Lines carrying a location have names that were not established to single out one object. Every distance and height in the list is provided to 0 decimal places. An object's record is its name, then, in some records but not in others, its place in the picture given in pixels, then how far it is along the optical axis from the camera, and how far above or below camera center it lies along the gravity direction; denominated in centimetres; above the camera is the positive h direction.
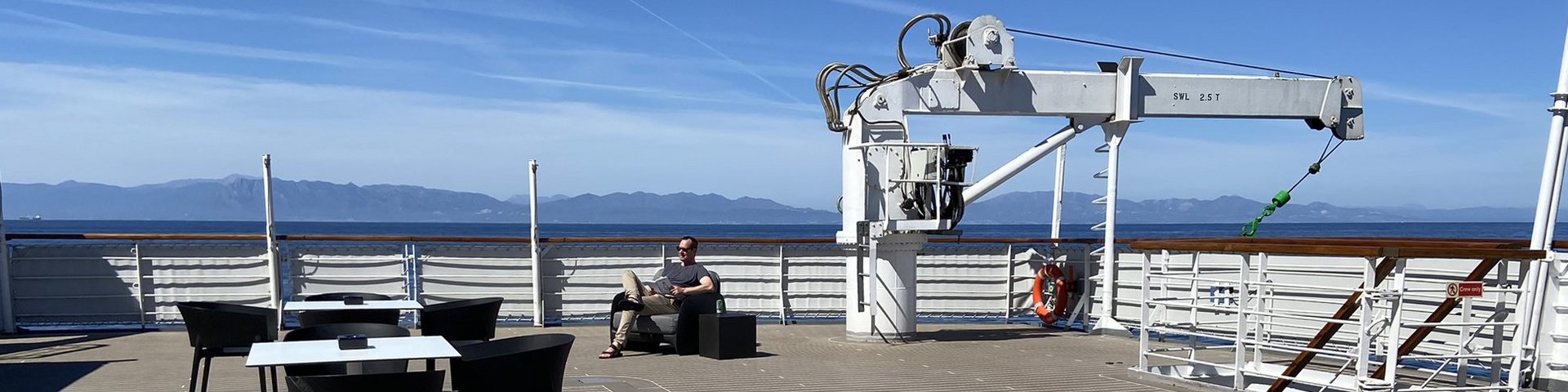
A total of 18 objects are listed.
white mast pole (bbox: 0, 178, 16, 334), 1064 -145
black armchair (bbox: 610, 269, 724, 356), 934 -144
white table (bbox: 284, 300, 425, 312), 746 -103
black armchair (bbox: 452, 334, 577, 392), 509 -97
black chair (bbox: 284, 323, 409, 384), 601 -97
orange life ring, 1204 -153
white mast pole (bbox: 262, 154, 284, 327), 1073 -99
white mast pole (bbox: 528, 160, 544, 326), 1133 -91
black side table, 908 -147
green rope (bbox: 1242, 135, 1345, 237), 962 -49
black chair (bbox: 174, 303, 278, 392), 663 -105
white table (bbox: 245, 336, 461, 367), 505 -93
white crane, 1009 +25
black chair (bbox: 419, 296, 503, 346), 736 -111
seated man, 932 -119
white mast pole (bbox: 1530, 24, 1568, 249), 723 -22
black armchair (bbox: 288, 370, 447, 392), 452 -91
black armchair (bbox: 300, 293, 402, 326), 769 -114
